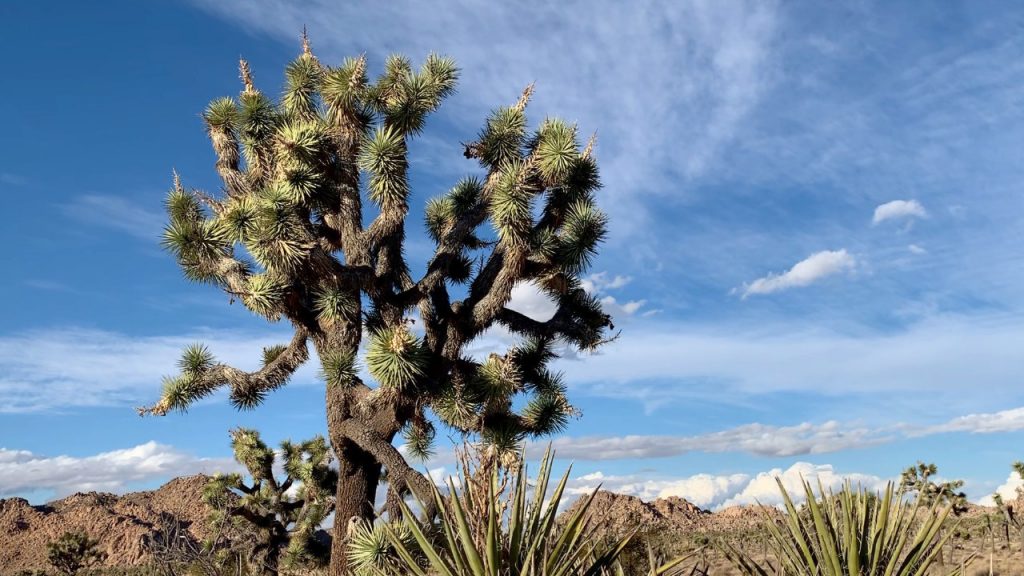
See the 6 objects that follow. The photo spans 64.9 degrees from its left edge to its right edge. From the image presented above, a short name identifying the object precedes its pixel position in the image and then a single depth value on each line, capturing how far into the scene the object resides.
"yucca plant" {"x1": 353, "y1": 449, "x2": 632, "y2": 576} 3.78
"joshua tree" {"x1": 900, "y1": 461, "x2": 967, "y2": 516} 24.48
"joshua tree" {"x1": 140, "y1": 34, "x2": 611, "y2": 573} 11.43
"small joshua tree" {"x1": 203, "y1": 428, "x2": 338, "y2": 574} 20.28
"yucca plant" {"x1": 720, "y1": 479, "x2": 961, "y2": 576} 5.06
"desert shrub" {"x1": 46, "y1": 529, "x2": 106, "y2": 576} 31.12
